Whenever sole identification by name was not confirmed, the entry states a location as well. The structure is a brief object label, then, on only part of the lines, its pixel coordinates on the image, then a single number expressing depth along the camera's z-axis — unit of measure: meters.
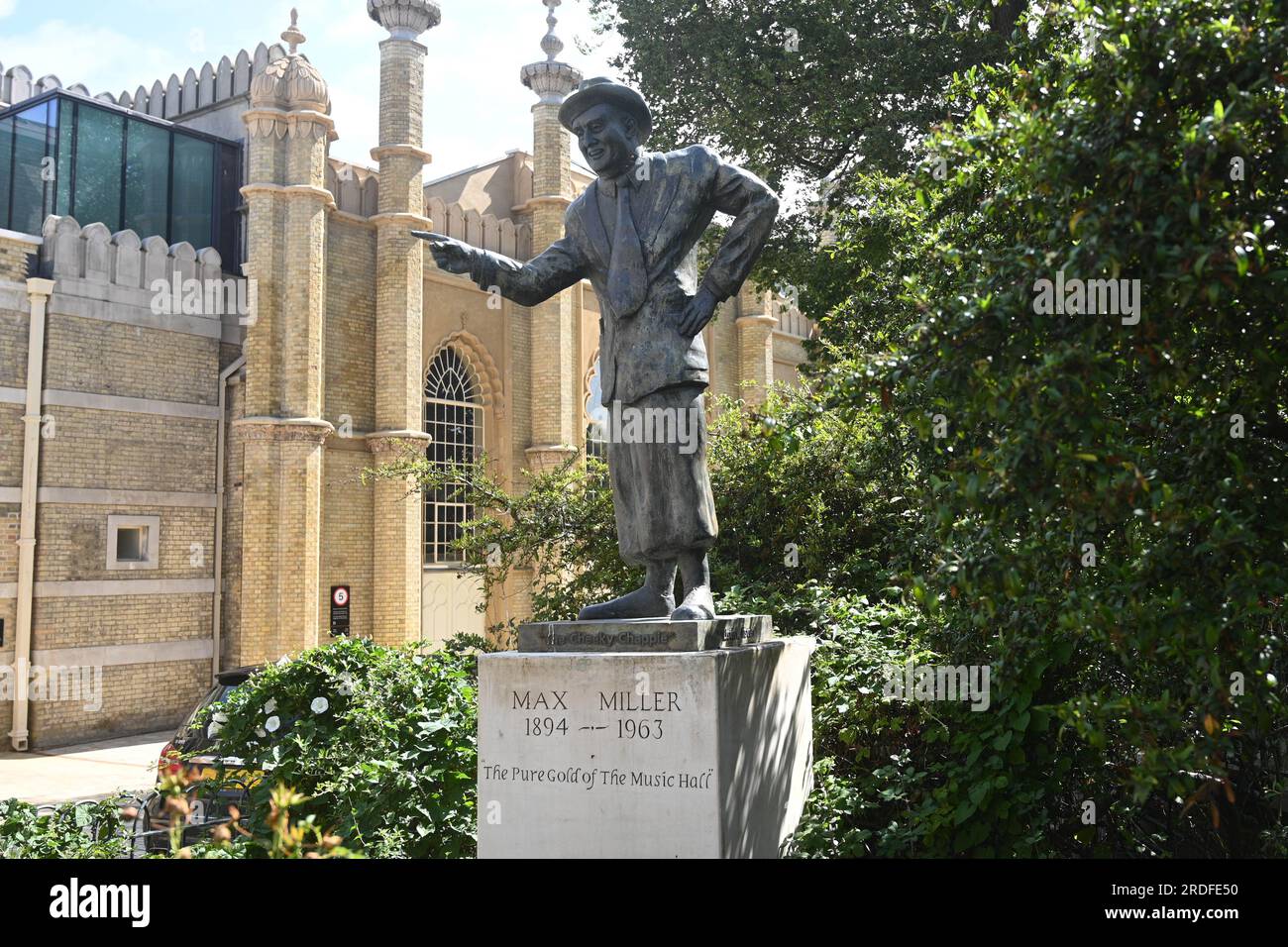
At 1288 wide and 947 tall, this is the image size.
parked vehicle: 6.81
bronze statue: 5.26
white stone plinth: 4.57
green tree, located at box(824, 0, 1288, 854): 3.67
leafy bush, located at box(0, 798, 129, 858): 5.56
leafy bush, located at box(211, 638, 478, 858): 6.12
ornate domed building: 17.52
